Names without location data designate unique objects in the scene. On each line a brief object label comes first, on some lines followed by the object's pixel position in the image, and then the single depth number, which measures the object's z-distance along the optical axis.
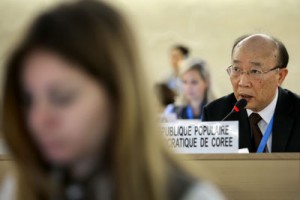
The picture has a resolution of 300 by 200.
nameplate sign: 4.54
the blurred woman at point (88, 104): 1.92
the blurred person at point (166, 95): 11.08
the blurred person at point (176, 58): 12.97
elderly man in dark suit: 5.50
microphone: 5.50
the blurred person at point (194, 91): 10.35
